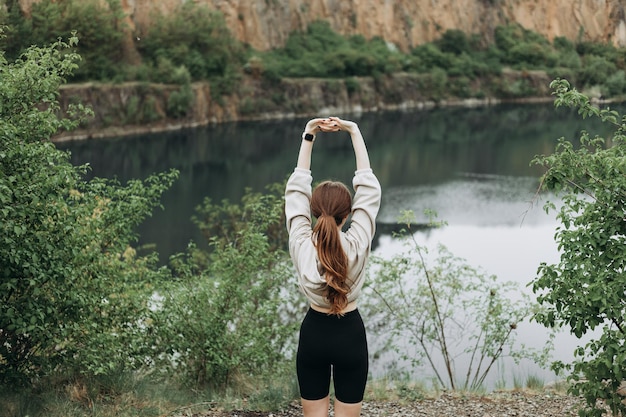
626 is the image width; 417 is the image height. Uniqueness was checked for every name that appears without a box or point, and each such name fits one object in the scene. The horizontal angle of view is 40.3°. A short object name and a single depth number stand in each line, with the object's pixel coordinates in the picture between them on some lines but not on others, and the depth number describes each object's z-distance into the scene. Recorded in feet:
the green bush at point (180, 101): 176.55
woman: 12.34
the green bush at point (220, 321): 28.68
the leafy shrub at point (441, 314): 38.06
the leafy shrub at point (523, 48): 234.58
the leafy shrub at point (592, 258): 17.66
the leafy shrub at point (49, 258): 20.70
